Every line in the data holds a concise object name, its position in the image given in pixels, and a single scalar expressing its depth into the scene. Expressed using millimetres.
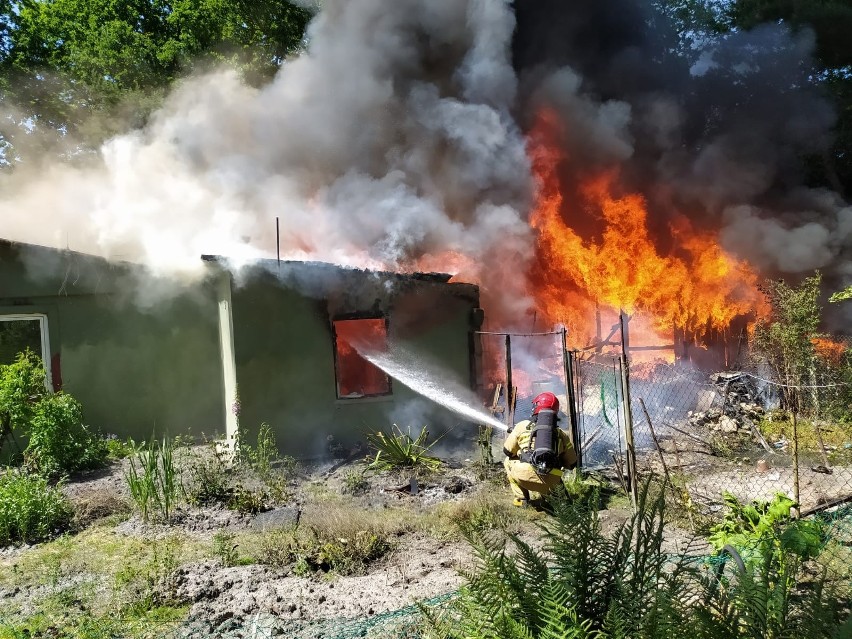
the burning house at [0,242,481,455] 9516
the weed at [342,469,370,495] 7770
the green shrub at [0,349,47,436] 7832
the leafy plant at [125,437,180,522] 6570
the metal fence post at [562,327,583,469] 7027
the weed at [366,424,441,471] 8719
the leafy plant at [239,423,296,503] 7532
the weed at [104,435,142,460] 9734
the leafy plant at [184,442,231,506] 7301
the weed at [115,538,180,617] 4613
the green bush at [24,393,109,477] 8195
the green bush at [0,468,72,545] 6180
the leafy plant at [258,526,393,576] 5258
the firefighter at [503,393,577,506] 6012
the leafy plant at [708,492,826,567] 4008
